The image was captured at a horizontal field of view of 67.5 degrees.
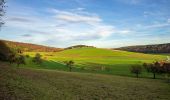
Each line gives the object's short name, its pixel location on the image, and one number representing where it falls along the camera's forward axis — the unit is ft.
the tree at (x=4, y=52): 156.20
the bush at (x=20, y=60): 180.00
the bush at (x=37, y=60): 216.84
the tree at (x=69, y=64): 212.18
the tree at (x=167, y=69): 164.96
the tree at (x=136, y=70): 166.67
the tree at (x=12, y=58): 170.98
